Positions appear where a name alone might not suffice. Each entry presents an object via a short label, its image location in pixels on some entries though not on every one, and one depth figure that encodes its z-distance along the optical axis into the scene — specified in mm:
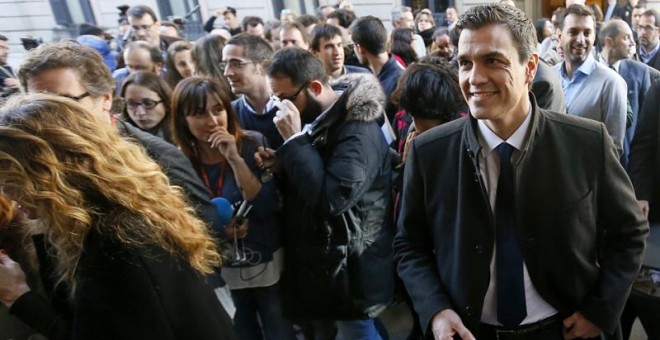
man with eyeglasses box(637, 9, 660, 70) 5234
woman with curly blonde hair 1258
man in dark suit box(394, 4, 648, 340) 1509
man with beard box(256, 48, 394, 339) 2355
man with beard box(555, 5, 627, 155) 3113
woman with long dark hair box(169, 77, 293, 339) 2457
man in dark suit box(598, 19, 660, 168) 3480
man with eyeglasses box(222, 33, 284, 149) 3174
